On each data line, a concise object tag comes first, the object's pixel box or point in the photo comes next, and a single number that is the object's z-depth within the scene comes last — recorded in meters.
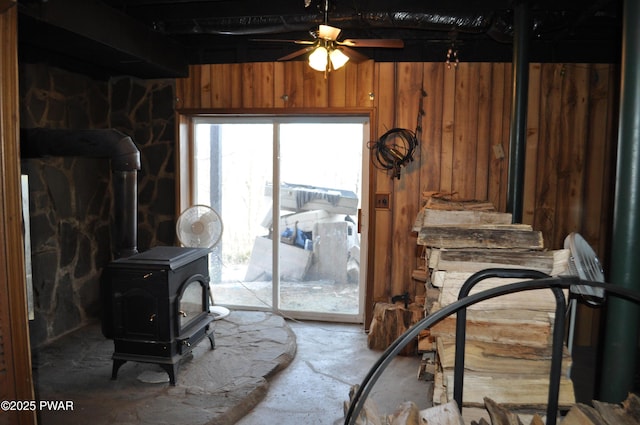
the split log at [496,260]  2.41
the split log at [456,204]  3.74
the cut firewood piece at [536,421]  1.72
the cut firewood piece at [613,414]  1.60
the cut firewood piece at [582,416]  1.62
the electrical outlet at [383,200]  4.78
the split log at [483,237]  2.50
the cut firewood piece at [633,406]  1.63
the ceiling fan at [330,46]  3.18
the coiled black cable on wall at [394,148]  4.62
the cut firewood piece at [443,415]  1.61
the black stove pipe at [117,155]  3.68
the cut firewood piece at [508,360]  2.24
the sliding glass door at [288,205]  5.04
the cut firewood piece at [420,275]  4.29
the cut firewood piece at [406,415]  1.57
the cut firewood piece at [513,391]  2.14
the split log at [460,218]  3.34
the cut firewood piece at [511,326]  2.26
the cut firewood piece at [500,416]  1.69
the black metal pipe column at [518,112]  3.63
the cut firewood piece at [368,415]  1.50
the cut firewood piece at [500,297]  2.31
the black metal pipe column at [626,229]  1.88
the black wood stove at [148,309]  3.37
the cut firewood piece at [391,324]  4.36
